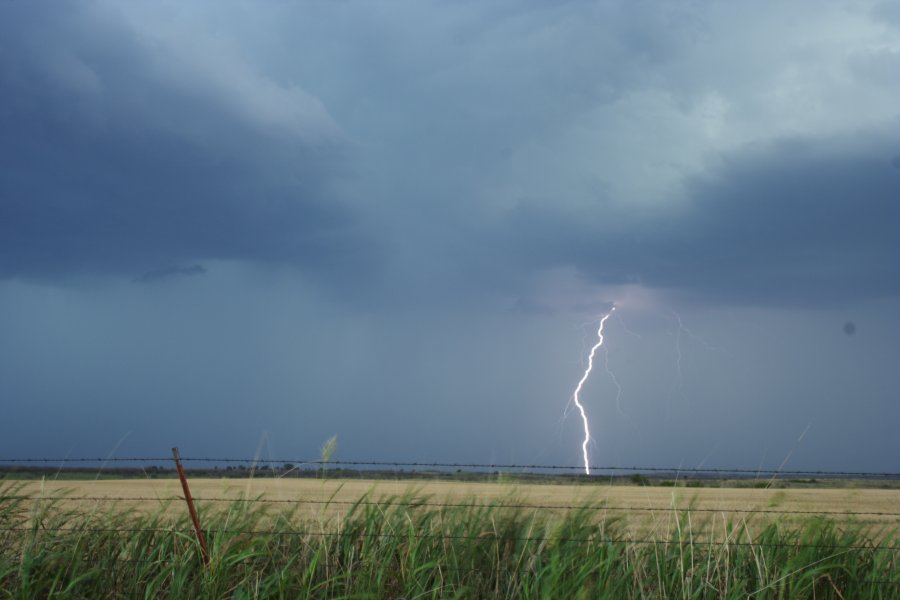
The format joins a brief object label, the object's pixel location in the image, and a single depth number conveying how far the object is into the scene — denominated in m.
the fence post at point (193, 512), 6.66
